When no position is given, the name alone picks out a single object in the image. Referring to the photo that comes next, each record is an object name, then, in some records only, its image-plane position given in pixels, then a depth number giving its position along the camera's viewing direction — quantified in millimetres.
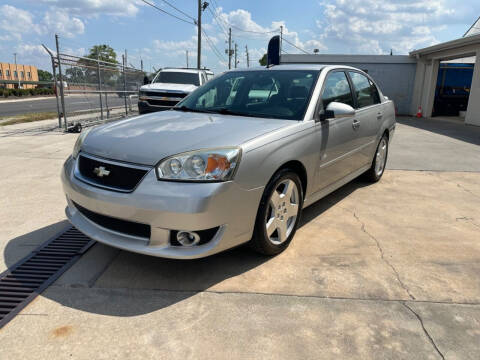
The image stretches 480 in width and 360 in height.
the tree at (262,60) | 55672
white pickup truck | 11641
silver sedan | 2502
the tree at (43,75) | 108781
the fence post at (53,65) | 9687
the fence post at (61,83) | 9848
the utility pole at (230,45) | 49006
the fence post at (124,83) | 14172
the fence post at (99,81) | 11876
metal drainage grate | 2551
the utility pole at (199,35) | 27938
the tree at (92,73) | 10969
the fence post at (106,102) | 12680
